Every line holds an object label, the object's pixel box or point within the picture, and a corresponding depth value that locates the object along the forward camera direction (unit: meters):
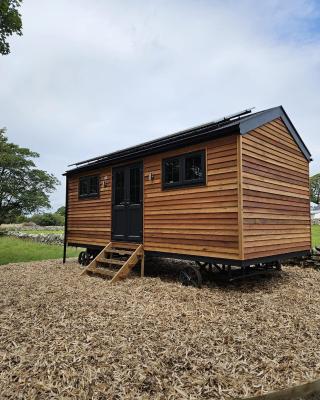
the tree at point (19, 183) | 25.86
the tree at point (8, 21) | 9.58
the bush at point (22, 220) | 40.83
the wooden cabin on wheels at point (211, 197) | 6.32
